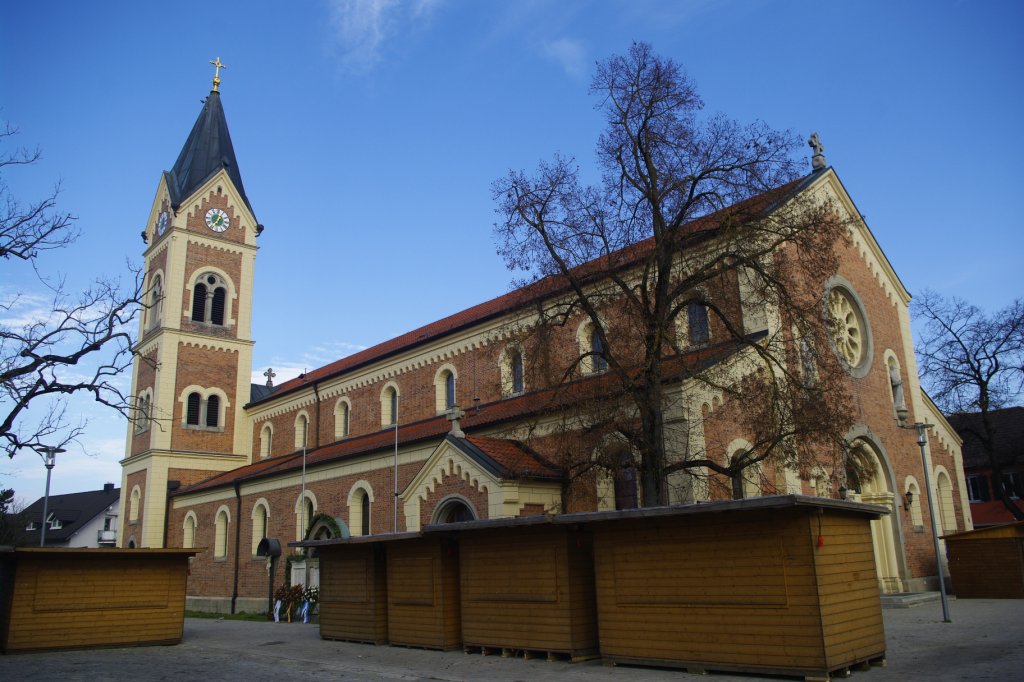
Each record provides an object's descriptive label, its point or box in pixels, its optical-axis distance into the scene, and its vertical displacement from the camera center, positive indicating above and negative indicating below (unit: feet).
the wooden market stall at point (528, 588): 49.70 -2.70
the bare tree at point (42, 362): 52.01 +12.92
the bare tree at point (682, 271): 54.60 +18.57
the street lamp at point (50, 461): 86.45 +10.33
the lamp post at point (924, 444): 67.00 +7.11
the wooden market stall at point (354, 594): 63.93 -3.48
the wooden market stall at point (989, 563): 79.77 -3.29
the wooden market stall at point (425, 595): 57.85 -3.39
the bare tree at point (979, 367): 114.21 +23.05
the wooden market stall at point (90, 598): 61.57 -3.04
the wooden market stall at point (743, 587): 39.24 -2.49
